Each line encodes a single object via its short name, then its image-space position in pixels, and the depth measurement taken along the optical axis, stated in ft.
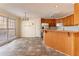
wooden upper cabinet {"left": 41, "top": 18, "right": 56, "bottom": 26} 19.71
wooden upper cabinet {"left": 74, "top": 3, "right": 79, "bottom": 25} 7.75
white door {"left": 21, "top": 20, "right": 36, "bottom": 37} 21.29
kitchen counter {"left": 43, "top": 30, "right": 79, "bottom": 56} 7.16
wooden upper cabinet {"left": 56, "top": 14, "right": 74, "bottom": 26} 13.19
